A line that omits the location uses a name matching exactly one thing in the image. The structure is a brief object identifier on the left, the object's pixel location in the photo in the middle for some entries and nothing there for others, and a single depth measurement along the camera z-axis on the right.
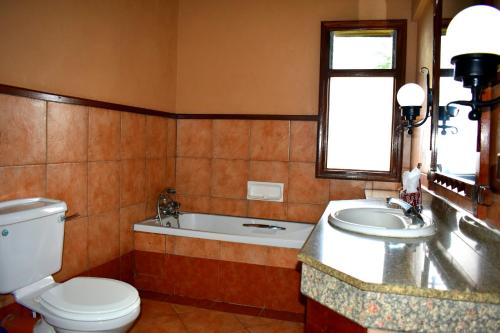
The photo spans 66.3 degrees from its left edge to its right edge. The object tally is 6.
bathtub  2.81
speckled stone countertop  0.95
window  3.21
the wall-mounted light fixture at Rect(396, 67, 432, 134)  2.19
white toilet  1.70
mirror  1.59
